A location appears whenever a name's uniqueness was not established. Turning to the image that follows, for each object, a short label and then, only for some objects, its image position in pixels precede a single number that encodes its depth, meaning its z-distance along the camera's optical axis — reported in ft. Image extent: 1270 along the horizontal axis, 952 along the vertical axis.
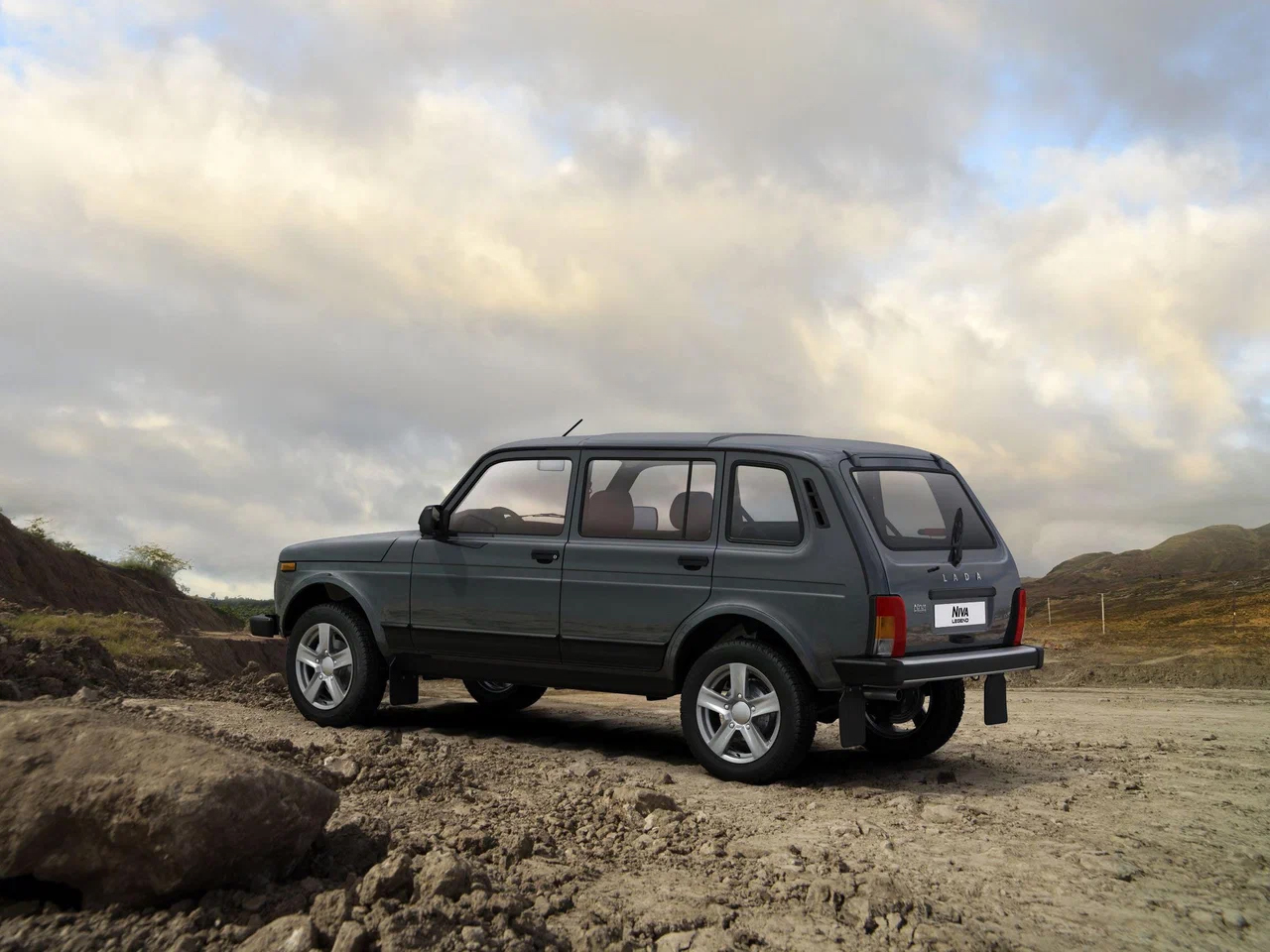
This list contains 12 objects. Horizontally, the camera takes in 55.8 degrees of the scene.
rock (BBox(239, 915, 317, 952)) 12.34
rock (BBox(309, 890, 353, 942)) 12.57
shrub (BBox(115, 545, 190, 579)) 99.91
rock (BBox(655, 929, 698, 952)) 13.16
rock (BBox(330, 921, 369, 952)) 12.08
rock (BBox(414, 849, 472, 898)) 13.35
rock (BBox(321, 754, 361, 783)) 20.59
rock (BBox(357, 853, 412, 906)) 13.24
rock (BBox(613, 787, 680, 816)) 19.26
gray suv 22.30
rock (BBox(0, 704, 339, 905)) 13.23
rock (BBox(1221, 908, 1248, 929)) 14.97
